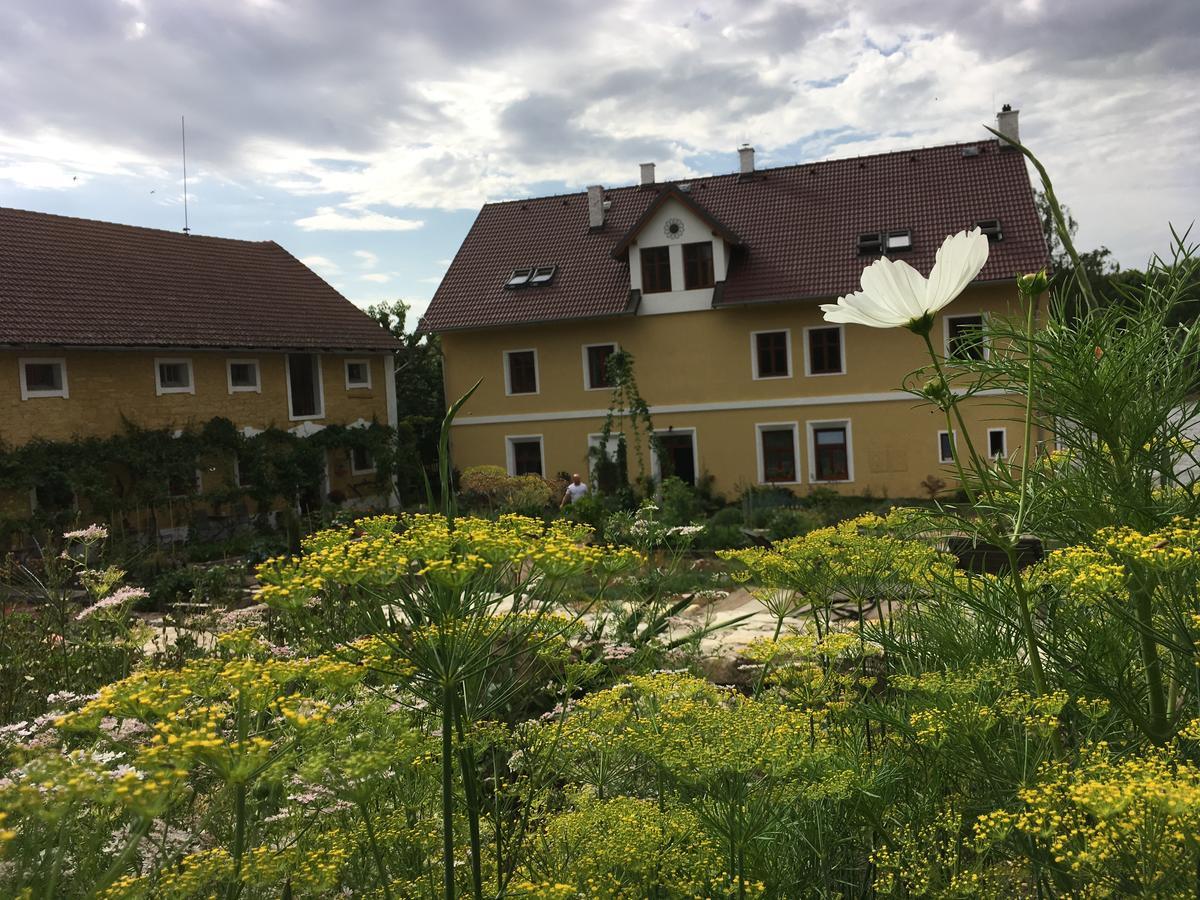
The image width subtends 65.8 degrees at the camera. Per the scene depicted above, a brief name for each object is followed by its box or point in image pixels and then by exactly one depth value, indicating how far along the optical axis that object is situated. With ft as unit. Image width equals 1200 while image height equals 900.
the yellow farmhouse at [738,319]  87.76
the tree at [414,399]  100.83
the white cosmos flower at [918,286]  7.82
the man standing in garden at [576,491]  76.28
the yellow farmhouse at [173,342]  72.08
